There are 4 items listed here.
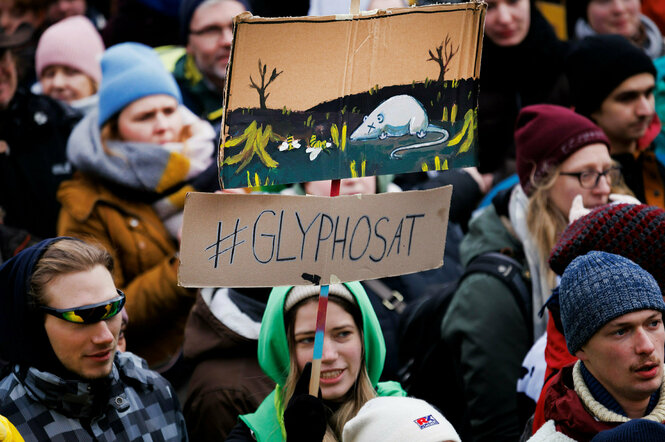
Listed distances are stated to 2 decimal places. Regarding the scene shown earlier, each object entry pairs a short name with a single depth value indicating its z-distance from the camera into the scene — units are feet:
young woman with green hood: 22.04
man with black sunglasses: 20.17
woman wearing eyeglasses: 26.94
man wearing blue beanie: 18.56
